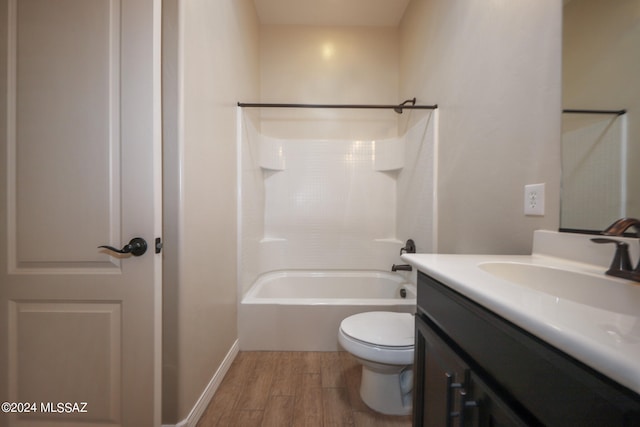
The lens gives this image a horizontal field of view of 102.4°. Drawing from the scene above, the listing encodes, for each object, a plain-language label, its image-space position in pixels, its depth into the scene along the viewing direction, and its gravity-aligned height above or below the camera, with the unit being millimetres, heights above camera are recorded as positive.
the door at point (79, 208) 951 -6
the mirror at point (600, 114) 702 +293
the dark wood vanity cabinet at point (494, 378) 339 -299
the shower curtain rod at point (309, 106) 1900 +776
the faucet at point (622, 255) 611 -108
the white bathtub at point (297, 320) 1858 -809
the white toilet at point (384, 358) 1207 -700
